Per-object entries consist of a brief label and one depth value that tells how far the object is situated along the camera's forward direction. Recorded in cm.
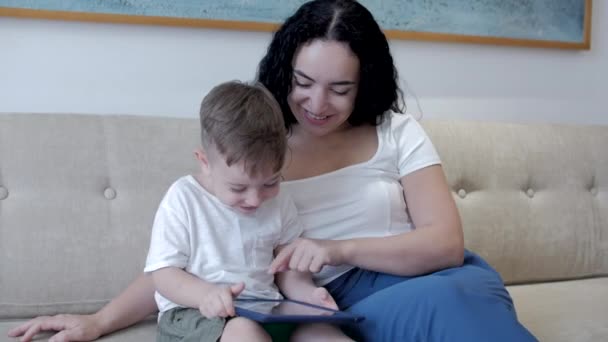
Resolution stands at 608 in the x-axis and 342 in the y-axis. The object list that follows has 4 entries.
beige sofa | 146
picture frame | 174
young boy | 114
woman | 128
